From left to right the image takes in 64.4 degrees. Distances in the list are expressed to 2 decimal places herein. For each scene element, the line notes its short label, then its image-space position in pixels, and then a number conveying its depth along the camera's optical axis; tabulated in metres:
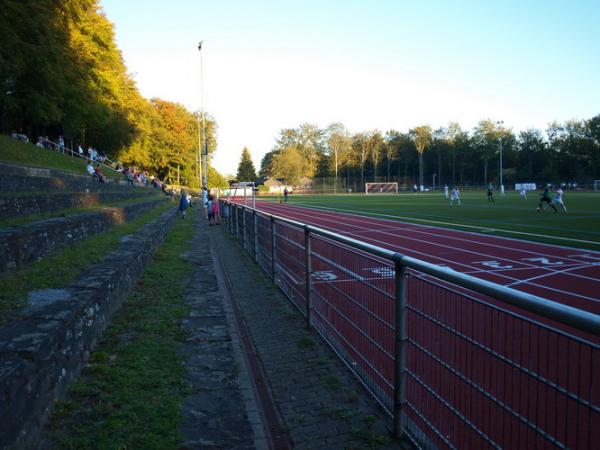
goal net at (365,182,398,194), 98.19
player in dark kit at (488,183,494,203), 41.19
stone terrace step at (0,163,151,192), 10.51
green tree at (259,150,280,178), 135.29
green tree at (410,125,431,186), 114.50
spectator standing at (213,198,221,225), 26.13
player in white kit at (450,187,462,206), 38.63
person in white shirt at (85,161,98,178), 21.63
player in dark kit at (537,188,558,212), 27.38
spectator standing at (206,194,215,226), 26.59
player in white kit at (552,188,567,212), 27.43
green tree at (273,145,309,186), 118.06
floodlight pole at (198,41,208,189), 36.47
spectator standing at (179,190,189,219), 28.04
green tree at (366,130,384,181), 119.38
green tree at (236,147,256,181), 148.12
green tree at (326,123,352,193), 122.04
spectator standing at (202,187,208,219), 30.26
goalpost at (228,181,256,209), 74.06
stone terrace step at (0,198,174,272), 5.20
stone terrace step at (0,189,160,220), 7.74
